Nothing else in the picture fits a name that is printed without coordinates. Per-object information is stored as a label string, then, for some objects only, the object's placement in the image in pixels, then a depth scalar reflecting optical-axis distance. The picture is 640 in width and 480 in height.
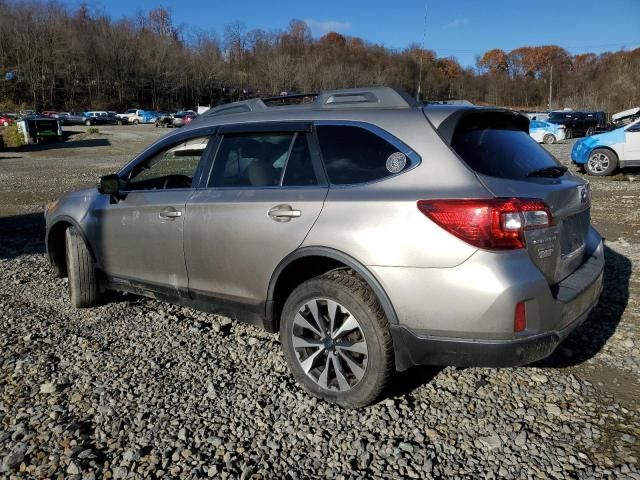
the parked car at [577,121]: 30.41
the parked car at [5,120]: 37.17
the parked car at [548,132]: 27.86
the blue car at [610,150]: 13.23
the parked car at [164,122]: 55.88
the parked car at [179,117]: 50.61
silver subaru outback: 2.50
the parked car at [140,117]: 66.72
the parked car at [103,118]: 58.69
